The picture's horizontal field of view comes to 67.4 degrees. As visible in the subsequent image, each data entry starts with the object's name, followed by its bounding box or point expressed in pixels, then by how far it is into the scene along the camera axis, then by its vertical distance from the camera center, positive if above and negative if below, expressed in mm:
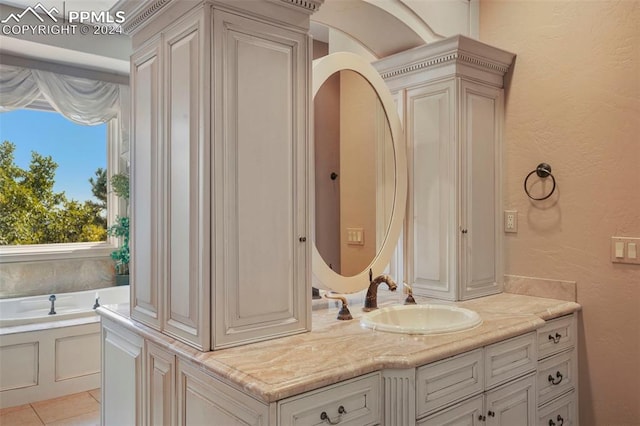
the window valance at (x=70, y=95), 3947 +1063
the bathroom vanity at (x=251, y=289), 1473 -271
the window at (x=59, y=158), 4113 +542
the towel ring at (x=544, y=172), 2467 +217
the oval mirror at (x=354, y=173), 2182 +206
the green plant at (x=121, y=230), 4363 -134
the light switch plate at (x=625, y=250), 2204 -168
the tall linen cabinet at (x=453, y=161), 2432 +278
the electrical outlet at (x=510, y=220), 2613 -35
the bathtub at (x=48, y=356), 3172 -964
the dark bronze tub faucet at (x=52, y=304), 3614 -673
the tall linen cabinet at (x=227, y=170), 1550 +155
